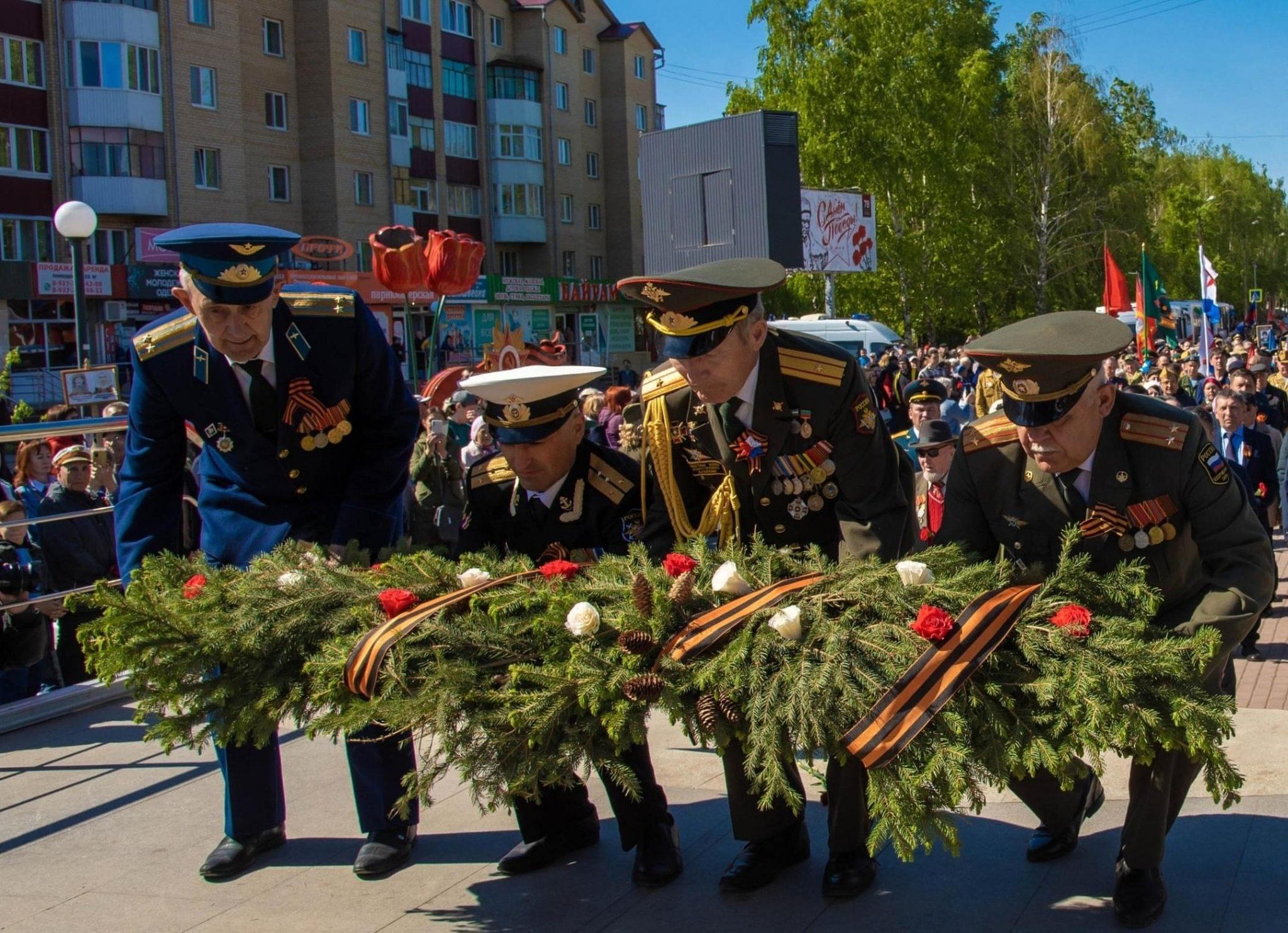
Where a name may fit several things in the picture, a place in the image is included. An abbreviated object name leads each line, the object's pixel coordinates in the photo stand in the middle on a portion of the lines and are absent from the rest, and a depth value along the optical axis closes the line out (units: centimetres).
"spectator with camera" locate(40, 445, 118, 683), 742
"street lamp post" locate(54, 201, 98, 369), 1455
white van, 2955
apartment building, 3597
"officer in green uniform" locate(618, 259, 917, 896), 405
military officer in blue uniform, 441
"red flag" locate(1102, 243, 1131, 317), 2467
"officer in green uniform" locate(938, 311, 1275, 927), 366
